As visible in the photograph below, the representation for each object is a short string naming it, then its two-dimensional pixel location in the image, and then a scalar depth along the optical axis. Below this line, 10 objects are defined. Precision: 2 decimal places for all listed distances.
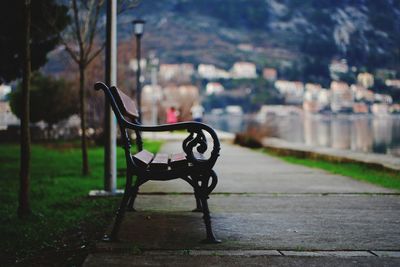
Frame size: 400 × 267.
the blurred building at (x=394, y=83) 92.31
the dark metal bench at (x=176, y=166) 3.81
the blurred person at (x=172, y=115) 32.73
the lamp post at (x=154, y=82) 34.94
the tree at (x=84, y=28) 9.59
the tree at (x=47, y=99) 24.38
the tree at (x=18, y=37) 10.98
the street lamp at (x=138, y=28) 18.34
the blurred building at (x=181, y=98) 39.29
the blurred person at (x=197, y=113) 30.28
